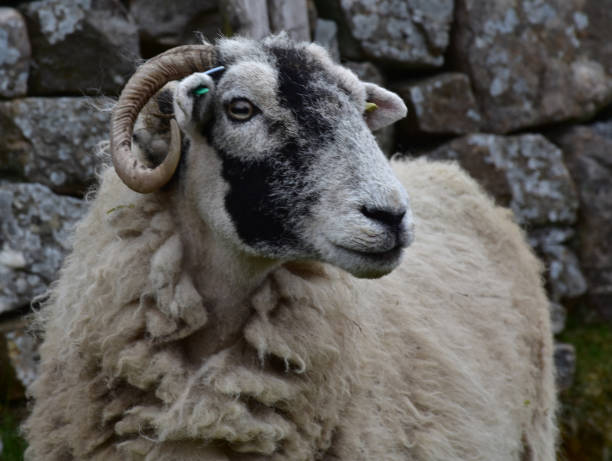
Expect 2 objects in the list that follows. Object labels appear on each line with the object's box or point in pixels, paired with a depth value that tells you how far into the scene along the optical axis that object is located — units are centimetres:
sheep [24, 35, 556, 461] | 446
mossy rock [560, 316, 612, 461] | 1032
